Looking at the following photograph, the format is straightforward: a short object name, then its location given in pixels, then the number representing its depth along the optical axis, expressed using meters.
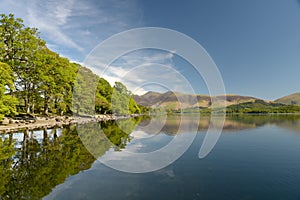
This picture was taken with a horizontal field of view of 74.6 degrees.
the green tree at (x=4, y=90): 24.16
